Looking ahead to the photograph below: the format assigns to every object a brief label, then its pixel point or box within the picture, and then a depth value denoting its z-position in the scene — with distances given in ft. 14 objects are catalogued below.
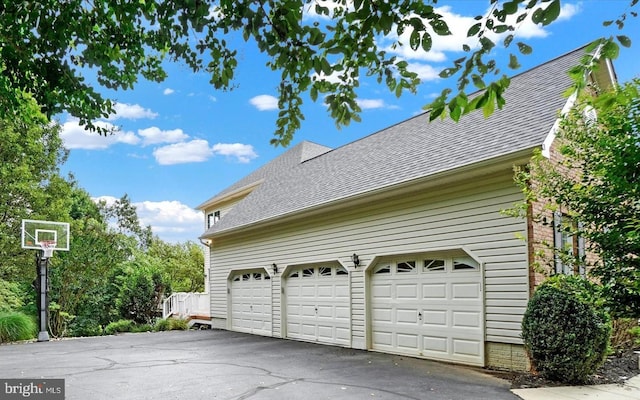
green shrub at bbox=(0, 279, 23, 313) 60.64
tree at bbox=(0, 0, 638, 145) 7.77
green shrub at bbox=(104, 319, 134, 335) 61.00
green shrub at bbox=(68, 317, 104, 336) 72.75
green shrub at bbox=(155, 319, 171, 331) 59.94
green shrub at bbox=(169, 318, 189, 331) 59.98
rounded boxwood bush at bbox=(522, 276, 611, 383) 22.89
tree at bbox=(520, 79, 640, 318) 11.15
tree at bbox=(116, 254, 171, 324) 71.97
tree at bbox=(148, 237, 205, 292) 100.94
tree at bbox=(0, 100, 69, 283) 57.36
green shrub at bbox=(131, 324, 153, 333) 60.09
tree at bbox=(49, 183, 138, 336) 68.54
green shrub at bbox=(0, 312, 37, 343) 48.65
